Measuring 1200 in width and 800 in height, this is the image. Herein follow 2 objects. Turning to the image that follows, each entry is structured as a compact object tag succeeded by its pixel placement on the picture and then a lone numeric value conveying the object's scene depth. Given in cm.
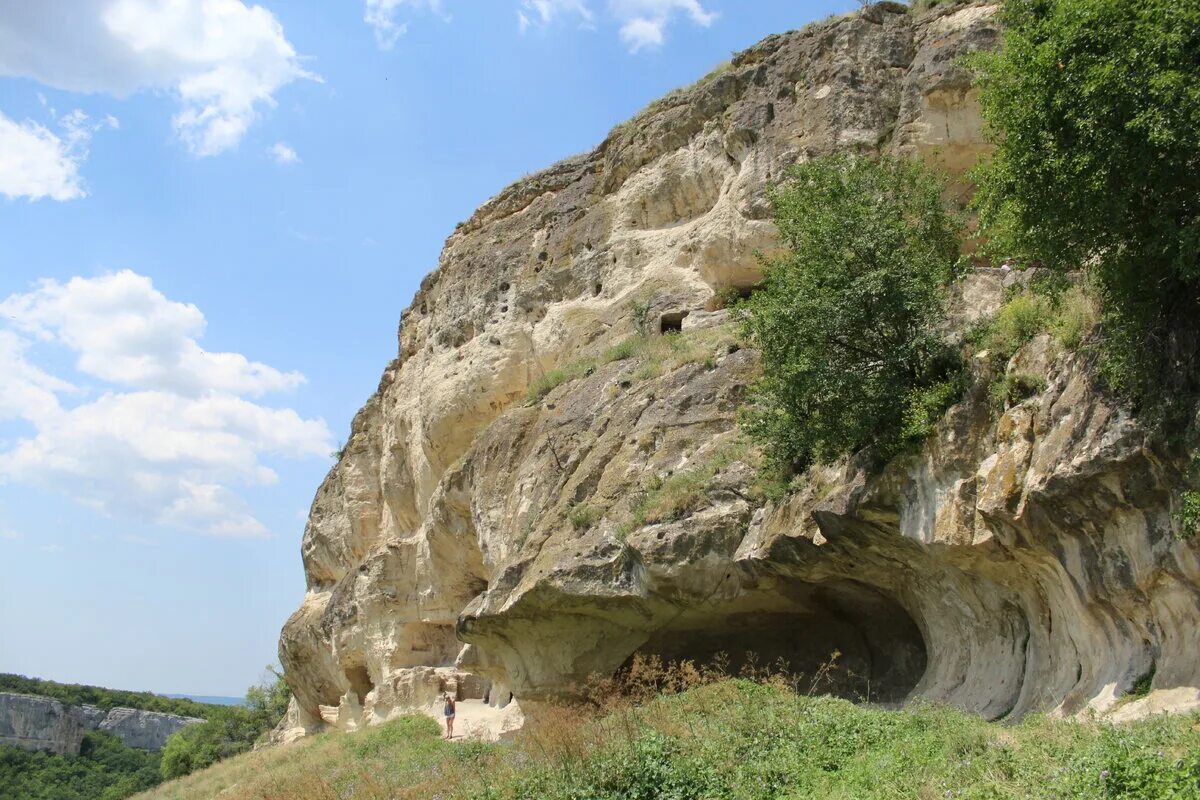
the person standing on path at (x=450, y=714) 2058
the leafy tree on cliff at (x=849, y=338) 1178
